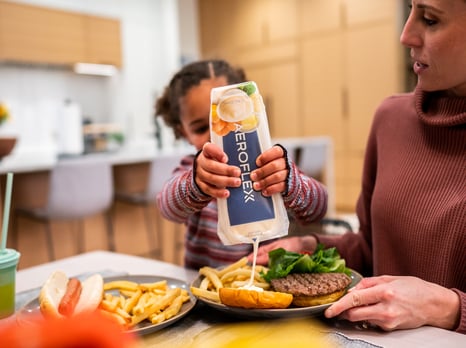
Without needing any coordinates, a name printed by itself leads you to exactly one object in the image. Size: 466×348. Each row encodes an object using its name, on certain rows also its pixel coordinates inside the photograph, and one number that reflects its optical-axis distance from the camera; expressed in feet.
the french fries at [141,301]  2.50
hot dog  2.45
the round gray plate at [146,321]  2.41
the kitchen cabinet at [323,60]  17.81
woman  2.46
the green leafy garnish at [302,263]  2.71
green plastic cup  2.68
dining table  2.28
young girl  2.52
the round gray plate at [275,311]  2.37
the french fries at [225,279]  2.66
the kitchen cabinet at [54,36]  16.06
